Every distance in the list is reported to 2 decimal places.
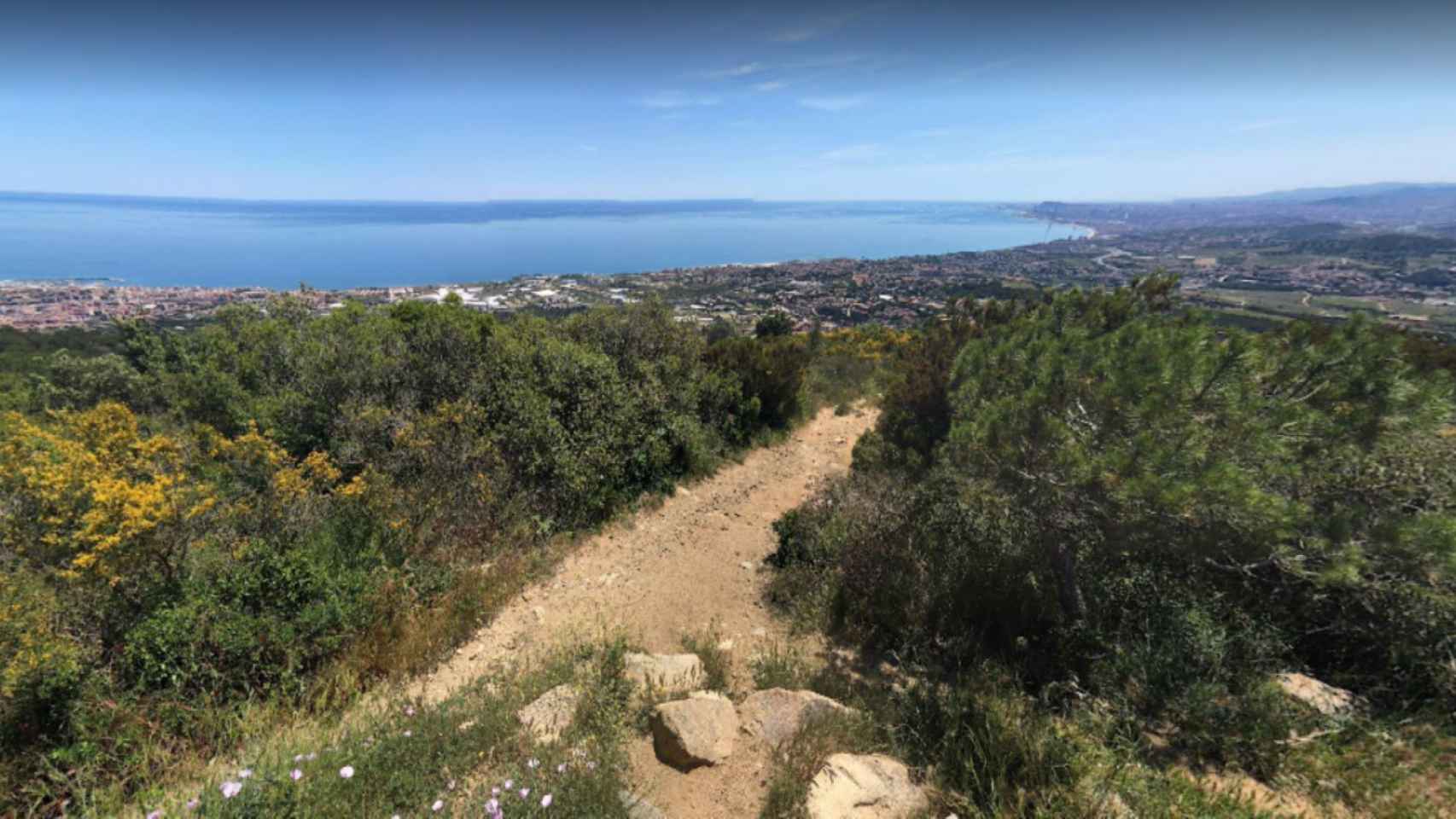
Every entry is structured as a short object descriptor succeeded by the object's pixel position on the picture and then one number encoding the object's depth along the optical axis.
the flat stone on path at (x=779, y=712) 4.37
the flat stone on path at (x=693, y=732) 4.09
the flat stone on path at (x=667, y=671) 5.01
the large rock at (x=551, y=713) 4.16
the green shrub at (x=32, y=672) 3.57
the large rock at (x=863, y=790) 3.59
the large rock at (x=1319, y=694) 4.01
